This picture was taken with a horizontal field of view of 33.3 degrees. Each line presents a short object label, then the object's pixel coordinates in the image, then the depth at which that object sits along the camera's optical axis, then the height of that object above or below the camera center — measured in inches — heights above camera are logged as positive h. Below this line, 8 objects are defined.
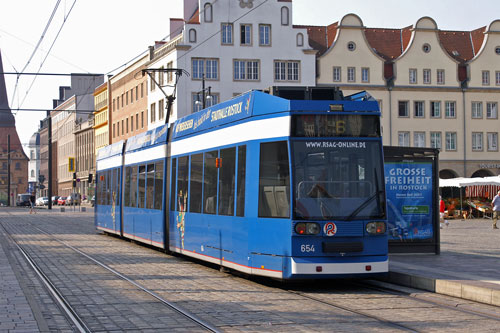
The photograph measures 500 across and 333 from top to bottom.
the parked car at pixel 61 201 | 4023.1 -7.1
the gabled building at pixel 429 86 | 2854.3 +389.3
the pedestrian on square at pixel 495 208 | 1358.3 -16.8
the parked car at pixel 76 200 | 3948.8 -2.3
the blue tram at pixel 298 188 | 497.7 +6.3
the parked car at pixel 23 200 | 4217.5 -1.5
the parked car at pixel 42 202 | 4290.6 -12.2
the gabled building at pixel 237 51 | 2726.4 +489.4
